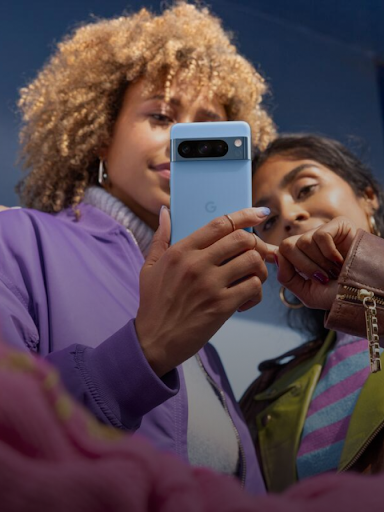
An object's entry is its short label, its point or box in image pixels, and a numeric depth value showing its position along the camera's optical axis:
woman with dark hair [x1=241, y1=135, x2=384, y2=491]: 0.47
